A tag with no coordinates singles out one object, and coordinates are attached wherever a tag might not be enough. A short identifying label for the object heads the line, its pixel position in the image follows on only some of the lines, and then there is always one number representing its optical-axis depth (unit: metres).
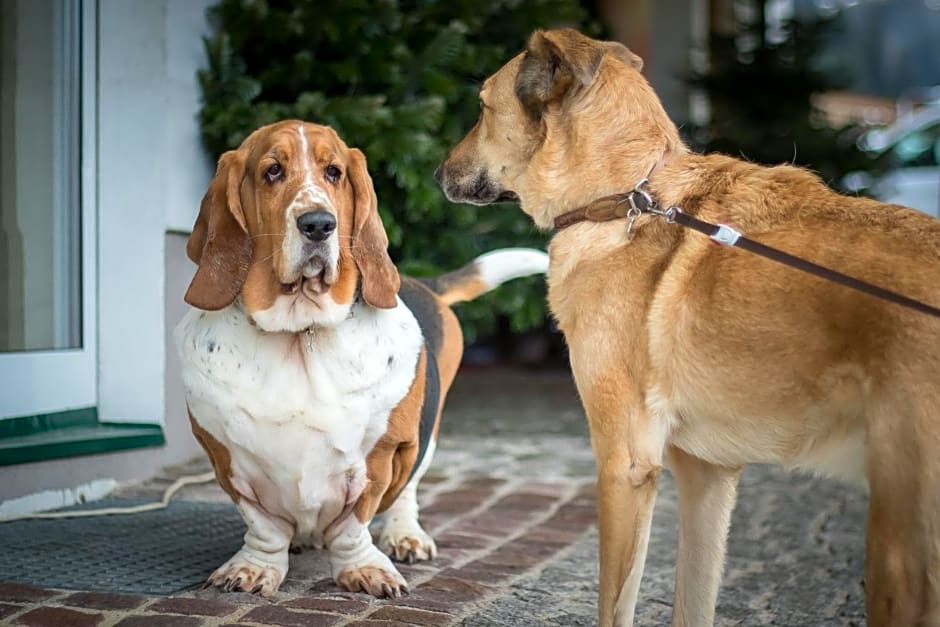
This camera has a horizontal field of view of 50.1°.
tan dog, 2.27
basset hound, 3.11
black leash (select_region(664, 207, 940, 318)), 2.29
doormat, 3.37
